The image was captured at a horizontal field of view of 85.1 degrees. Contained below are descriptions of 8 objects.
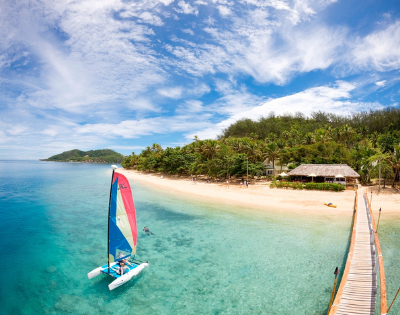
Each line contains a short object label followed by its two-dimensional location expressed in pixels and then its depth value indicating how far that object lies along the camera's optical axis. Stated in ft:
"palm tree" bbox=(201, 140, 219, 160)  158.10
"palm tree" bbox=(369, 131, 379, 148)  161.08
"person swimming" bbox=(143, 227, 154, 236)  60.23
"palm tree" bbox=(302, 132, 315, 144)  171.52
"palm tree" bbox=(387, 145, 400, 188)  92.07
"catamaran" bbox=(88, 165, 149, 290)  34.65
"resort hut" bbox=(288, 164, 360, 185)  106.42
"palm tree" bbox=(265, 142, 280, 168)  141.69
